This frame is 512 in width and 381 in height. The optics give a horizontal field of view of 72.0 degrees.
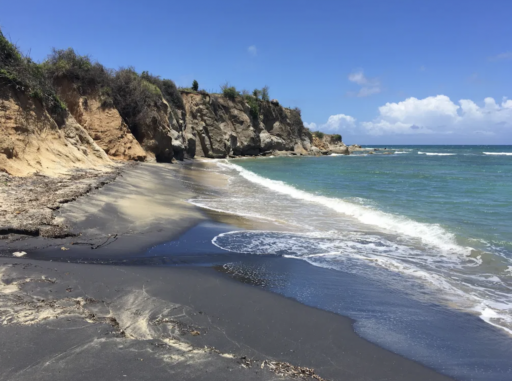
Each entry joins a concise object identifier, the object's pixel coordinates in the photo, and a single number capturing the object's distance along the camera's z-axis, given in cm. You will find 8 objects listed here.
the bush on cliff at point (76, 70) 2252
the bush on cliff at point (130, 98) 2647
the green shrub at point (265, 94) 6287
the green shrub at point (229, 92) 5503
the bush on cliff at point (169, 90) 3641
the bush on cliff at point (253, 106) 5766
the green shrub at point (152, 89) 2954
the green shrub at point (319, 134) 8775
